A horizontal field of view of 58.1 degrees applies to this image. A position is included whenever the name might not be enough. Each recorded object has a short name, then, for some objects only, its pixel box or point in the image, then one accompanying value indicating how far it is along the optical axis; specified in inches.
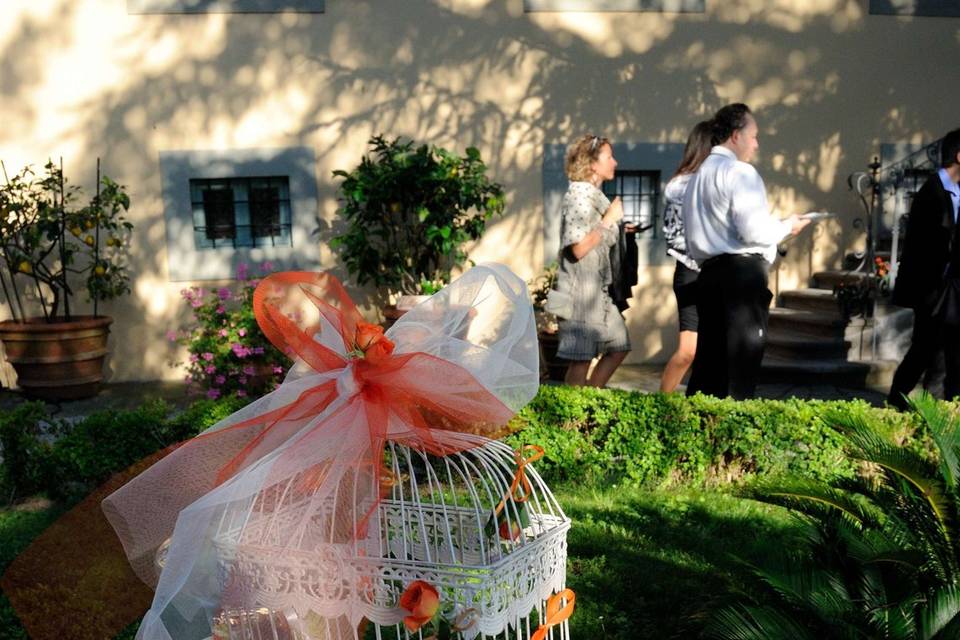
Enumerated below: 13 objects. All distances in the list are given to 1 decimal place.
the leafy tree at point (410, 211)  291.3
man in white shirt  183.8
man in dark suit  209.5
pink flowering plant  260.5
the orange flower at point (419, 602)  75.0
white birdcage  77.4
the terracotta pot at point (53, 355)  276.1
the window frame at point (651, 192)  335.0
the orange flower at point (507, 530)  87.8
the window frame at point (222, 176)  306.2
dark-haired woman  208.7
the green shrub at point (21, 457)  179.2
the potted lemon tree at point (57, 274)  277.3
